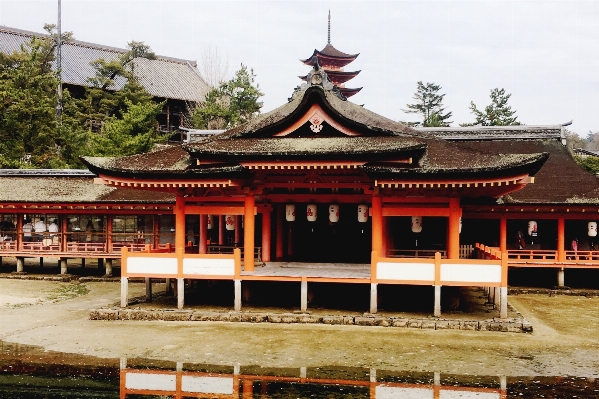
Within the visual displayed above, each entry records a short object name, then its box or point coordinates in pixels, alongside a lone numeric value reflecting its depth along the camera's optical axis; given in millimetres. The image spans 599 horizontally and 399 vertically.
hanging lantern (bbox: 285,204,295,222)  22484
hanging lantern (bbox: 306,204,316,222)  22000
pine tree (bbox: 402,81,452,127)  63062
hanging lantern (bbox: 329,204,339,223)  21688
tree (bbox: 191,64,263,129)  48609
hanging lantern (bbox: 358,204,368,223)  21609
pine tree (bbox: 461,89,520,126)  56156
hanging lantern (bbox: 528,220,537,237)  27109
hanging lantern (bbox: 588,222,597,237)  26578
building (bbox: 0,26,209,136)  53625
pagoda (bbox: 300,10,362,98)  51219
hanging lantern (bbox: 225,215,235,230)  23609
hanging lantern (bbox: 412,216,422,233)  21531
